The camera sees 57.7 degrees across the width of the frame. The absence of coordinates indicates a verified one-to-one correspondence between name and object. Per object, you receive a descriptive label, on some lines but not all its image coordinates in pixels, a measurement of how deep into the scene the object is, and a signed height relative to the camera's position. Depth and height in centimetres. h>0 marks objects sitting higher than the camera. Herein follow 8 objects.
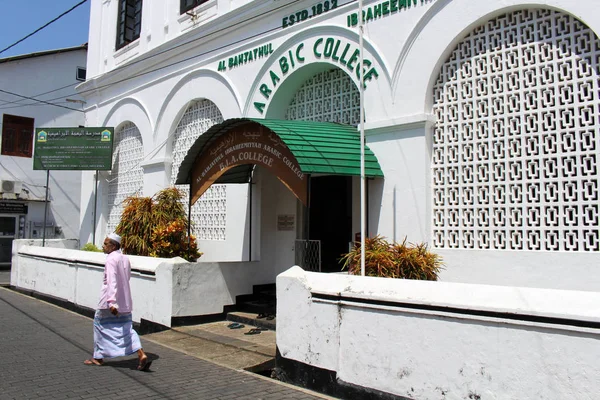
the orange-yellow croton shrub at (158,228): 1160 +24
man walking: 682 -105
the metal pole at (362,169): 695 +102
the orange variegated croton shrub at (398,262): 718 -27
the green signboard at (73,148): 1662 +278
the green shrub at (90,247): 1540 -27
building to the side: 2352 +433
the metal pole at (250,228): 1138 +26
